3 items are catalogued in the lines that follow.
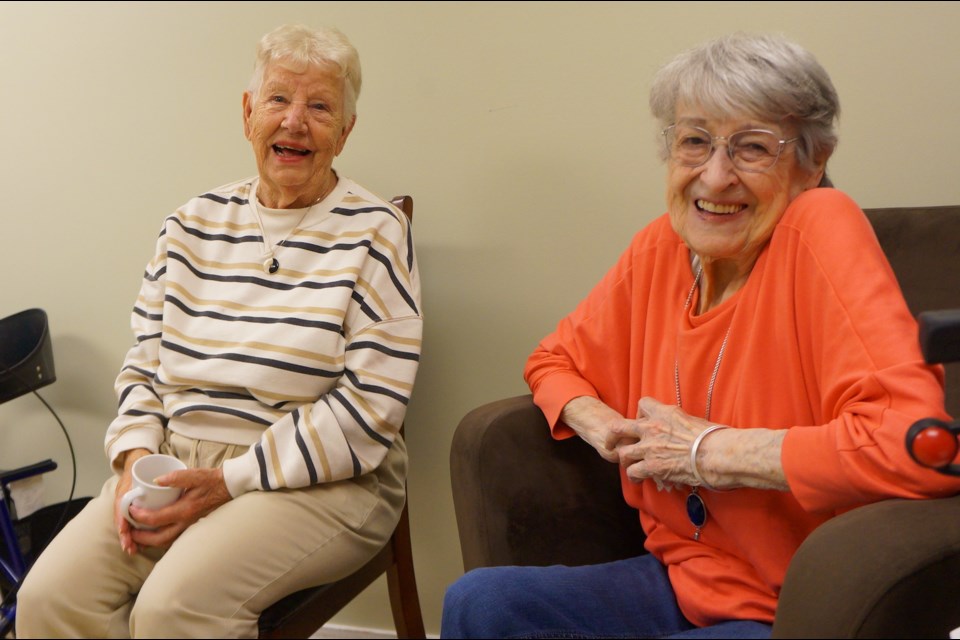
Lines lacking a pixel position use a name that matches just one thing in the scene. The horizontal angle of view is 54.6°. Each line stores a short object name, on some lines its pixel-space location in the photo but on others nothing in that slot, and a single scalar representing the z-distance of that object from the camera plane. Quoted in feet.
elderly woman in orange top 4.08
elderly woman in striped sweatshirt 5.07
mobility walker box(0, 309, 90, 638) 7.06
